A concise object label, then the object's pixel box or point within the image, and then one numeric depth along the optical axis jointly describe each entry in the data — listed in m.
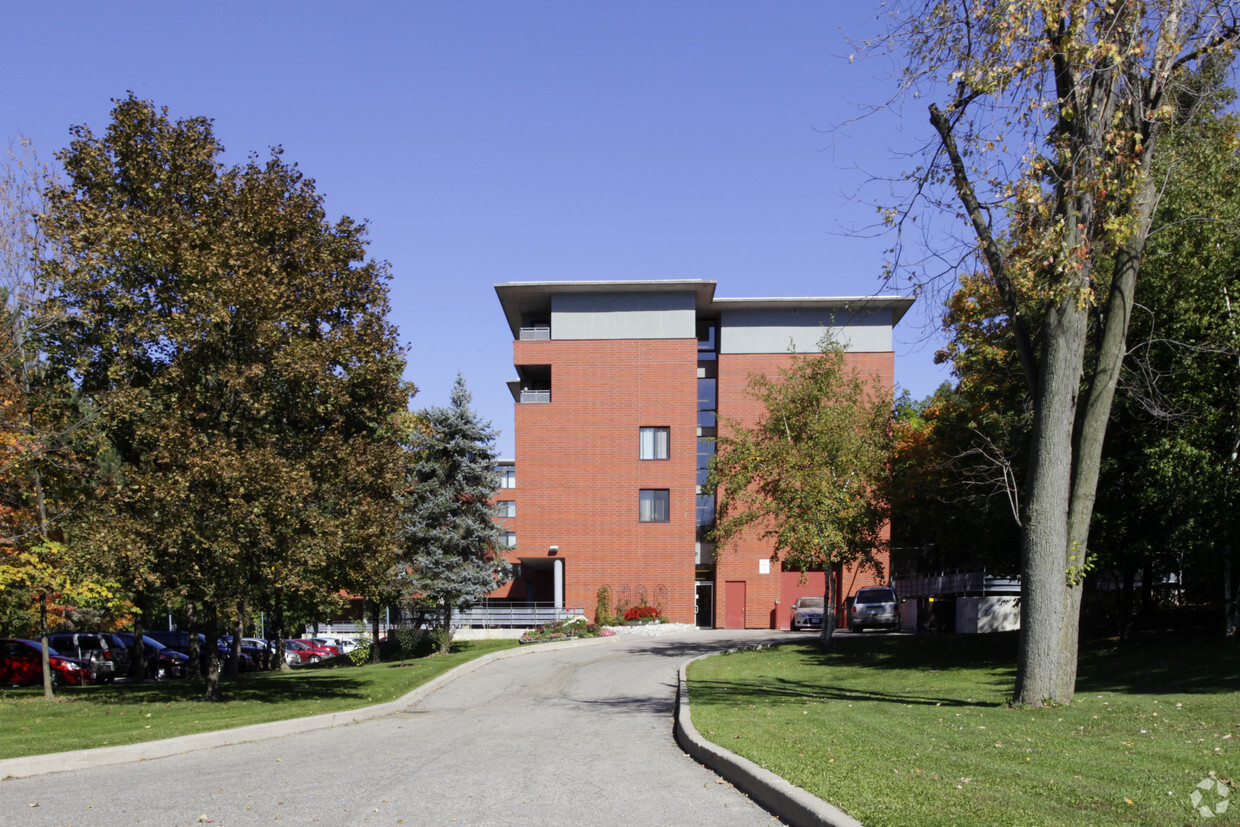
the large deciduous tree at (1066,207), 11.88
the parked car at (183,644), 35.04
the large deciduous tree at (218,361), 16.88
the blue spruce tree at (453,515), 36.25
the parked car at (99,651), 28.94
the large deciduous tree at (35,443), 19.56
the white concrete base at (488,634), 40.97
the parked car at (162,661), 31.38
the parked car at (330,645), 47.19
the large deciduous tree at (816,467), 28.58
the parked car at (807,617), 41.30
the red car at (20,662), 26.83
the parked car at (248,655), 35.05
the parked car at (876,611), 39.19
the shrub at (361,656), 36.00
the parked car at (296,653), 44.12
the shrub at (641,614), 43.79
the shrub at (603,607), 43.91
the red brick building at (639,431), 45.97
